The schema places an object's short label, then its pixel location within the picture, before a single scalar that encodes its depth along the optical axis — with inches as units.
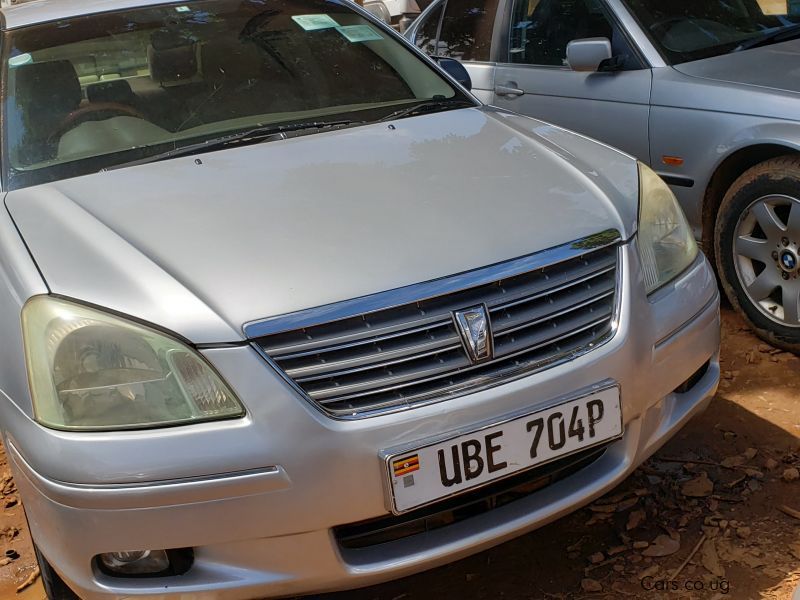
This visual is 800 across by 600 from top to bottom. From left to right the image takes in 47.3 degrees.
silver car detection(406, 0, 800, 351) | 132.7
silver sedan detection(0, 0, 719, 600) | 71.7
